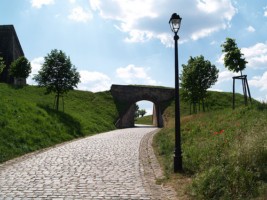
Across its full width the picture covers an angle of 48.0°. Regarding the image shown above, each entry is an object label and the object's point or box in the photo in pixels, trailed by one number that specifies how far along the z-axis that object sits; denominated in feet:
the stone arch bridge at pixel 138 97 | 148.87
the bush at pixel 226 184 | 19.20
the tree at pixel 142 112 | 383.24
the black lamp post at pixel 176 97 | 31.37
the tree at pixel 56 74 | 95.61
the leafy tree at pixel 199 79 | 115.03
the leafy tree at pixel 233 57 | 72.74
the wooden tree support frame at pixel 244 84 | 65.51
